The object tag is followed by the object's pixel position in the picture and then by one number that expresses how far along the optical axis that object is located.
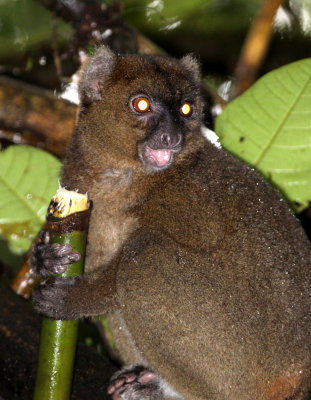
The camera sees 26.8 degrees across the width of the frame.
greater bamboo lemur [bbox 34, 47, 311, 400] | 3.77
